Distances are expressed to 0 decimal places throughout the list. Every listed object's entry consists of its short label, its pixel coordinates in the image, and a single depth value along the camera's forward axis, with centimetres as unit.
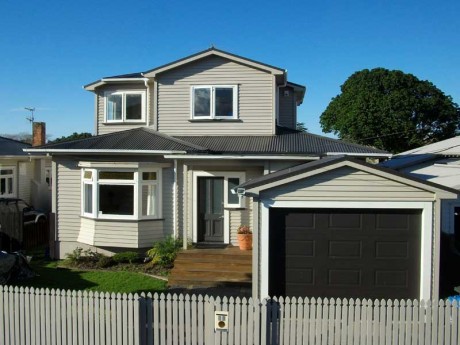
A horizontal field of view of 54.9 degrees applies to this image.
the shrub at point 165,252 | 1377
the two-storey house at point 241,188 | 944
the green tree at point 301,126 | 7230
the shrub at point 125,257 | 1427
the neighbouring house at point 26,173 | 2339
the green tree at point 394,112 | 4978
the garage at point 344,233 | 934
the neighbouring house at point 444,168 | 1352
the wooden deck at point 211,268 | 1220
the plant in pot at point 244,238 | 1380
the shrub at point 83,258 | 1434
